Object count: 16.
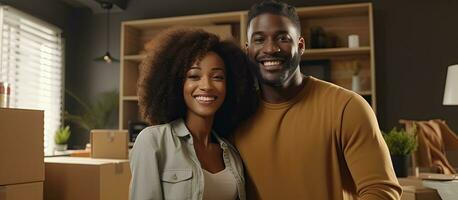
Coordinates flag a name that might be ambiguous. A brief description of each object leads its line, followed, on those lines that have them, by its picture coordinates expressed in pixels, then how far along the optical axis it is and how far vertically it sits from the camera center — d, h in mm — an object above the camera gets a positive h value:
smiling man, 1271 -57
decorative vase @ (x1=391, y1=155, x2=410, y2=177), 2518 -282
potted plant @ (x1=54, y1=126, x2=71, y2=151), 4125 -213
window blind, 3666 +468
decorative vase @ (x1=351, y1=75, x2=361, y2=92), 3725 +262
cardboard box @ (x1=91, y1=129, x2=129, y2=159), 2430 -154
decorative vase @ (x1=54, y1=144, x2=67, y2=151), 4133 -286
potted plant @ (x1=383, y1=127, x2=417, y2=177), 2488 -191
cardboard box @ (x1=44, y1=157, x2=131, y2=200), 2074 -301
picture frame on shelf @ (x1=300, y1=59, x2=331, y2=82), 3941 +412
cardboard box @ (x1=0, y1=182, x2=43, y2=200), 1779 -311
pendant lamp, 4311 +765
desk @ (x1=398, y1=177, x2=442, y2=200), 2129 -378
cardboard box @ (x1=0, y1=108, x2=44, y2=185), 1800 -124
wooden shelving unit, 3740 +723
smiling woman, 1291 +1
